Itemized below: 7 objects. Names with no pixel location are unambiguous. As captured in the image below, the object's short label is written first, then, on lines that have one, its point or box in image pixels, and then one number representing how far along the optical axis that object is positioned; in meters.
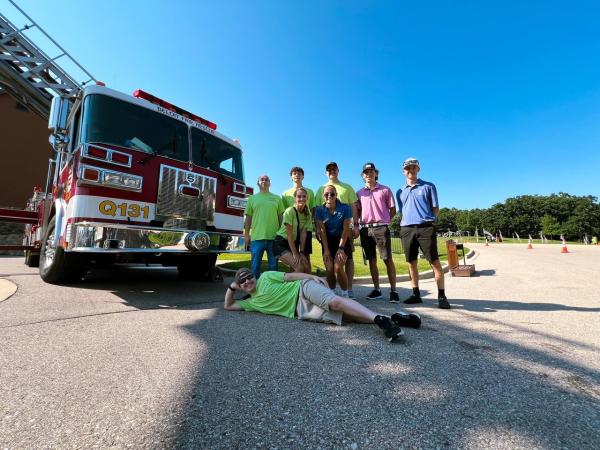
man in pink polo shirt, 4.40
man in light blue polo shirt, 4.03
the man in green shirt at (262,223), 4.25
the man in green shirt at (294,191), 4.66
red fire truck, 3.53
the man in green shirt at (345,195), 4.34
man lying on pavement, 2.88
